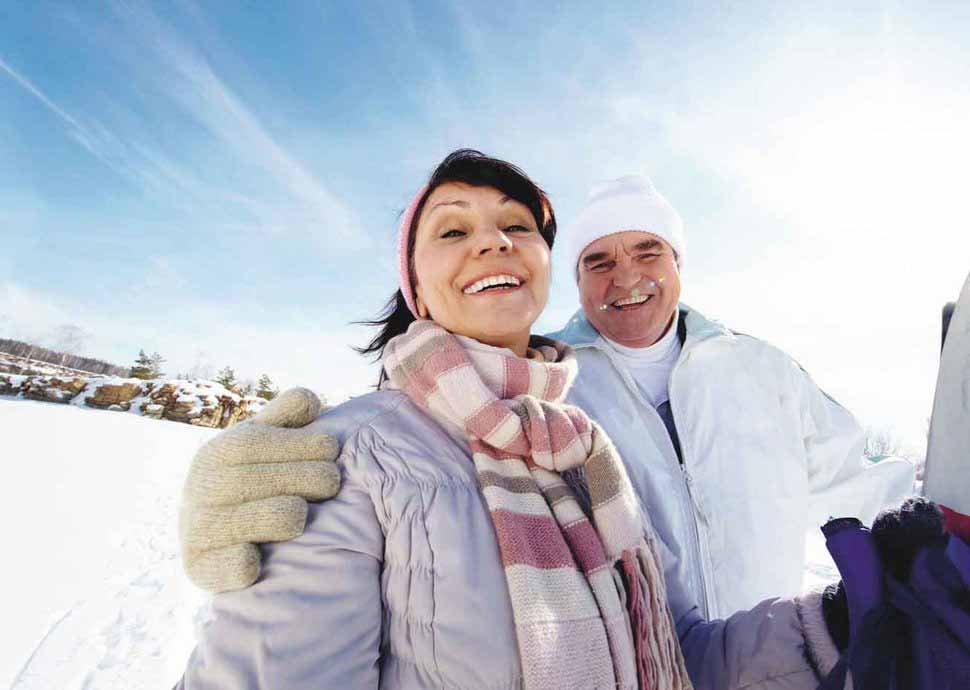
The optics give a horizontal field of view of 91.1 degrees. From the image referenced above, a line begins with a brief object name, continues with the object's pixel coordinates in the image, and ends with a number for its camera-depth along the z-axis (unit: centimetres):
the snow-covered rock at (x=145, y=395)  1684
